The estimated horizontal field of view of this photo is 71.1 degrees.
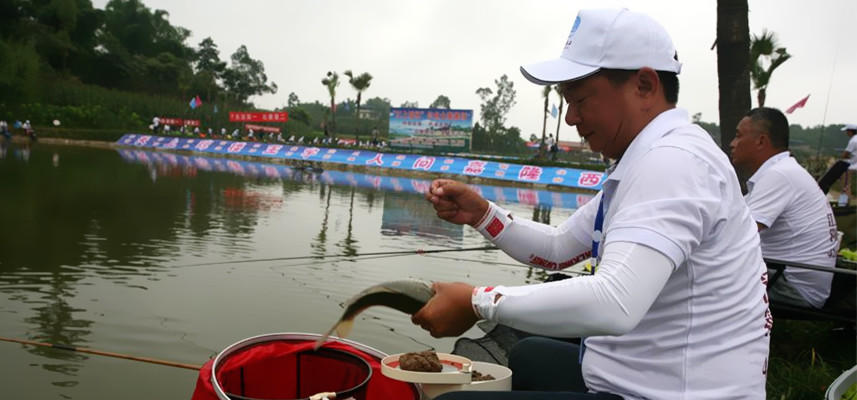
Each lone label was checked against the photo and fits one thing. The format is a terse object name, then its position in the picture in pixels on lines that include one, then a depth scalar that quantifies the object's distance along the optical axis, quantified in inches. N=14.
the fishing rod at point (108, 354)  105.4
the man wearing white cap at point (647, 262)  52.3
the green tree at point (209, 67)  2847.0
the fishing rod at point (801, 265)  128.3
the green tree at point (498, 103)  3791.8
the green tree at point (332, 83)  2075.5
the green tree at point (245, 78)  3196.4
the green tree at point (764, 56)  872.9
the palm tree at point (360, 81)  2066.9
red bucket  86.6
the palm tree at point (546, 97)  1726.1
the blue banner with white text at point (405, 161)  1077.1
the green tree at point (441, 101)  4932.8
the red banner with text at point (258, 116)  2121.1
